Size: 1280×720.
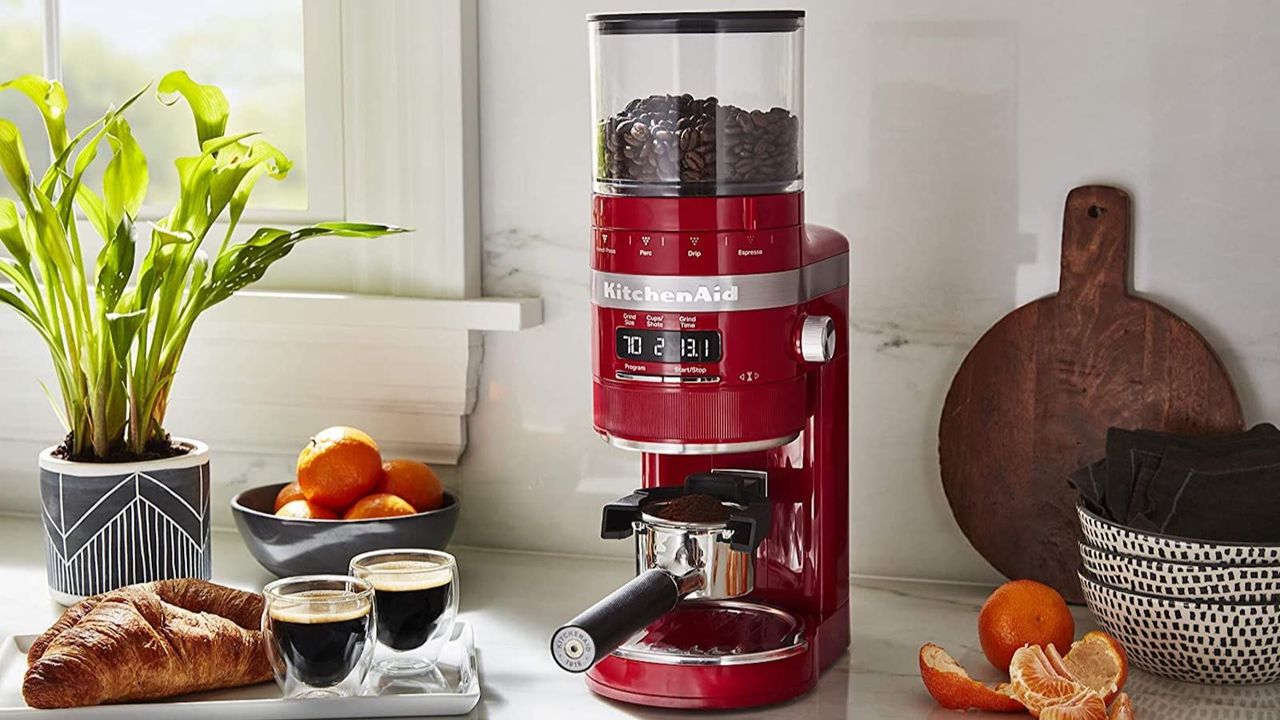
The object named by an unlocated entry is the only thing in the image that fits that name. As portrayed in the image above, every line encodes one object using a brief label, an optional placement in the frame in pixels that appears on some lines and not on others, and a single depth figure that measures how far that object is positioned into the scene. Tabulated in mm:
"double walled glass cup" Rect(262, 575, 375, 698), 1897
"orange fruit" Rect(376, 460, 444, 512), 2176
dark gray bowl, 2118
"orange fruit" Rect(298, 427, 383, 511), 2148
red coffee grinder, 1913
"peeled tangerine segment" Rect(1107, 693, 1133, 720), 1881
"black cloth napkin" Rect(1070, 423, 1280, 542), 1965
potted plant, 2096
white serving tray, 1898
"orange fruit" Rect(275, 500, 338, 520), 2141
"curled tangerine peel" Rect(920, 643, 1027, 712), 1923
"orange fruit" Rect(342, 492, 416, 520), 2137
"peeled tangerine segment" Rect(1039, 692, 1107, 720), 1874
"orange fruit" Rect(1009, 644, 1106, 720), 1895
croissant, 1894
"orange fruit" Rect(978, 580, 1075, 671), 1981
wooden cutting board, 2115
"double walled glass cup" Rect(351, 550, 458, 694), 1958
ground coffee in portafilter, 1941
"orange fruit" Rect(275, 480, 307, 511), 2169
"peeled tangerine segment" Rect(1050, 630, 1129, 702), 1919
